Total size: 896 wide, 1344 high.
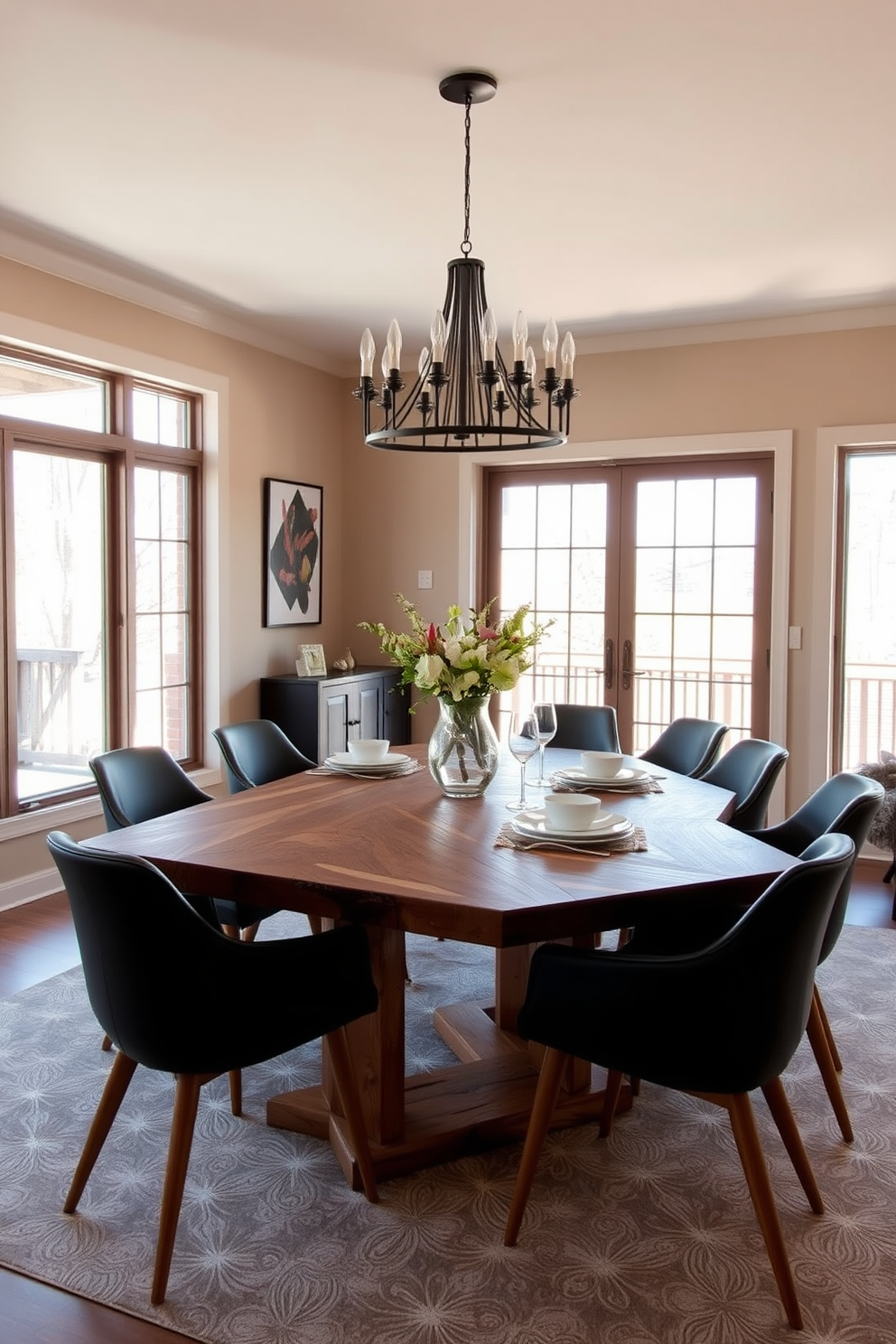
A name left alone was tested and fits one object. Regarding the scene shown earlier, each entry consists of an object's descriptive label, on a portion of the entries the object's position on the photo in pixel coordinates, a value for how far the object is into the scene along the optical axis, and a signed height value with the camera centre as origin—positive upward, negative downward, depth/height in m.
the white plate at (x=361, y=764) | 3.12 -0.45
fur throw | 4.17 -0.76
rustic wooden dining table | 1.92 -0.53
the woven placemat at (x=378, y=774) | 3.11 -0.48
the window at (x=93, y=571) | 4.14 +0.22
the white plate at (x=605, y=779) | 2.93 -0.47
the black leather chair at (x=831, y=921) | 2.32 -0.73
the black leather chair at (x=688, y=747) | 3.63 -0.46
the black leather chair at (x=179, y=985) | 1.79 -0.69
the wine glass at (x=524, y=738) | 2.59 -0.30
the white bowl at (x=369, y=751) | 3.20 -0.42
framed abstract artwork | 5.47 +0.39
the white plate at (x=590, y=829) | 2.27 -0.48
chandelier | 2.53 +0.68
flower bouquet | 2.61 -0.14
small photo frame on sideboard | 5.55 -0.22
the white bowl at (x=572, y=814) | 2.30 -0.45
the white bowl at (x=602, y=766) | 2.97 -0.43
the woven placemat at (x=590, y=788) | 2.91 -0.49
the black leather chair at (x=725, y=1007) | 1.76 -0.71
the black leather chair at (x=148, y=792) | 2.79 -0.51
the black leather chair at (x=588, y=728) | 4.07 -0.44
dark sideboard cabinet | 5.21 -0.48
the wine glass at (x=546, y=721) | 2.60 -0.26
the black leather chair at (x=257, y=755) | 3.40 -0.48
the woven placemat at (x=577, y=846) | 2.25 -0.51
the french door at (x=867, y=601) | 5.02 +0.13
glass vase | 2.70 -0.36
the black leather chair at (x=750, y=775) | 3.10 -0.50
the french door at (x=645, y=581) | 5.32 +0.24
